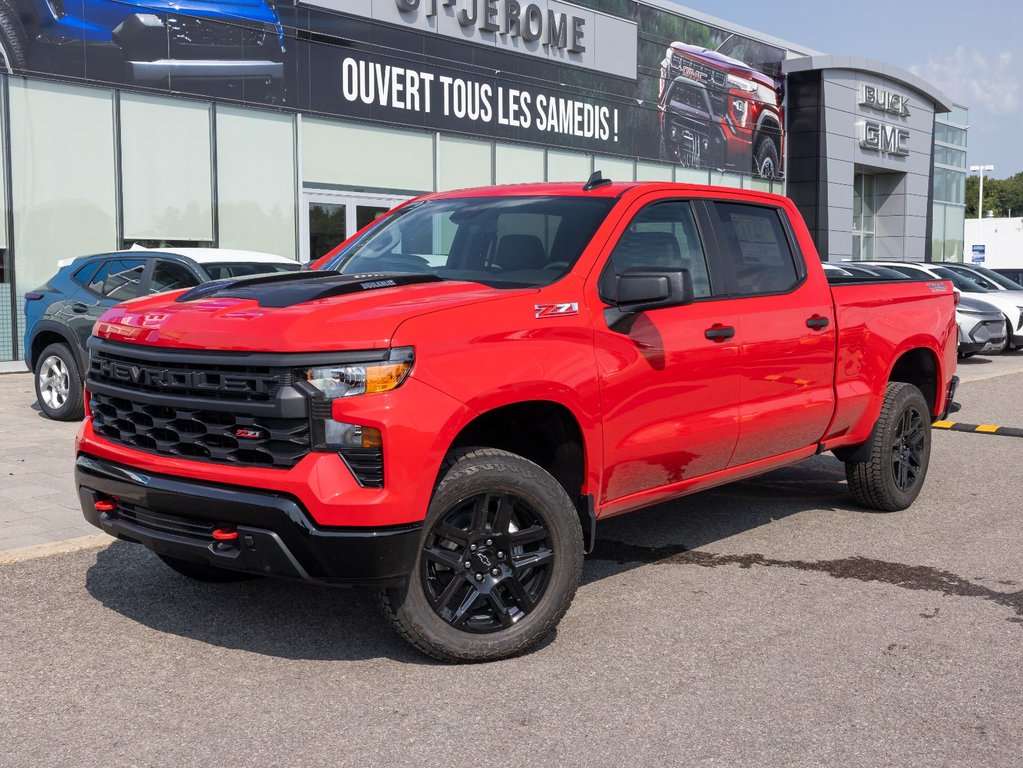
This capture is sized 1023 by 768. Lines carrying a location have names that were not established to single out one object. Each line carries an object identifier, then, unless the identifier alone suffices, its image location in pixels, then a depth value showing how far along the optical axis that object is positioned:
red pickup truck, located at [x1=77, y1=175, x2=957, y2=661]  3.92
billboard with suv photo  16.83
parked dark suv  10.44
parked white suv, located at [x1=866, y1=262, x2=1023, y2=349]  19.69
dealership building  16.34
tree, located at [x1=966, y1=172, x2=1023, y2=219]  146.88
